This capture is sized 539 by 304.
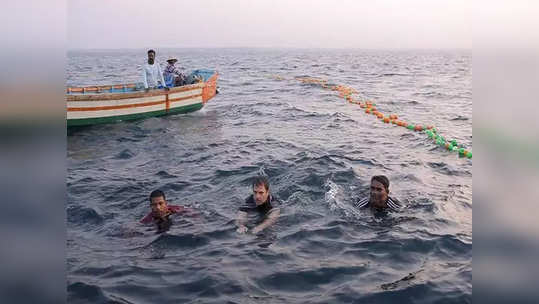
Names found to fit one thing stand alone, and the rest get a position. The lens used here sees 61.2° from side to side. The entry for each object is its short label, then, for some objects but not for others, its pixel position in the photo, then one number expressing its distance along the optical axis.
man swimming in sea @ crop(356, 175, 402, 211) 7.55
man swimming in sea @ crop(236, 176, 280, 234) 7.48
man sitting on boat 18.08
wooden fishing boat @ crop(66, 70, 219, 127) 15.02
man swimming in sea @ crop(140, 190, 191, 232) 7.20
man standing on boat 16.06
